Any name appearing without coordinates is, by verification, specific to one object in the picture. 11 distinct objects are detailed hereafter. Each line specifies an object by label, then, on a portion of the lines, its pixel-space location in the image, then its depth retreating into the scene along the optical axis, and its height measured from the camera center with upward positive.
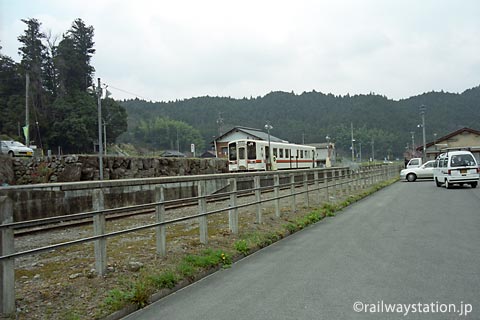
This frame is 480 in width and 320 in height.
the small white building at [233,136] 52.73 +4.17
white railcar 28.88 +0.80
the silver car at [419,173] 28.91 -0.88
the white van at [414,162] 33.47 -0.12
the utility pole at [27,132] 21.26 +2.20
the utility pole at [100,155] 17.88 +0.73
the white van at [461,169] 18.95 -0.46
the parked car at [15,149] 20.38 +1.31
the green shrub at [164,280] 4.95 -1.39
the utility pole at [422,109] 36.88 +4.73
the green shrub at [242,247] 6.98 -1.41
